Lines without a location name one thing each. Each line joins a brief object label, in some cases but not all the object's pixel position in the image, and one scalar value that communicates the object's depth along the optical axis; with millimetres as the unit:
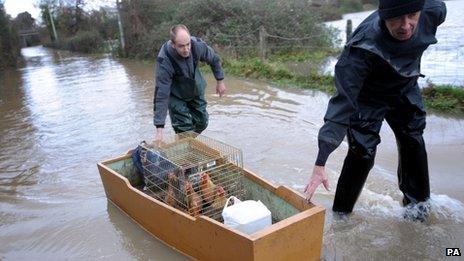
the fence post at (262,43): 13401
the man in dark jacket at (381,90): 3117
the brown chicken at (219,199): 3960
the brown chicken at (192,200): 3920
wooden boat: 3044
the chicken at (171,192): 4156
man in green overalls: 4895
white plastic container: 3311
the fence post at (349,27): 13295
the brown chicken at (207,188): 3977
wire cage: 3969
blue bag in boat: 4359
